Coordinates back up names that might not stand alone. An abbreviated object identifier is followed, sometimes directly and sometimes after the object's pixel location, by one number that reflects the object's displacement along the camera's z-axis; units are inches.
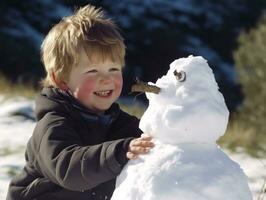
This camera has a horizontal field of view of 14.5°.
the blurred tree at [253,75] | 866.4
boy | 131.2
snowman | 108.1
